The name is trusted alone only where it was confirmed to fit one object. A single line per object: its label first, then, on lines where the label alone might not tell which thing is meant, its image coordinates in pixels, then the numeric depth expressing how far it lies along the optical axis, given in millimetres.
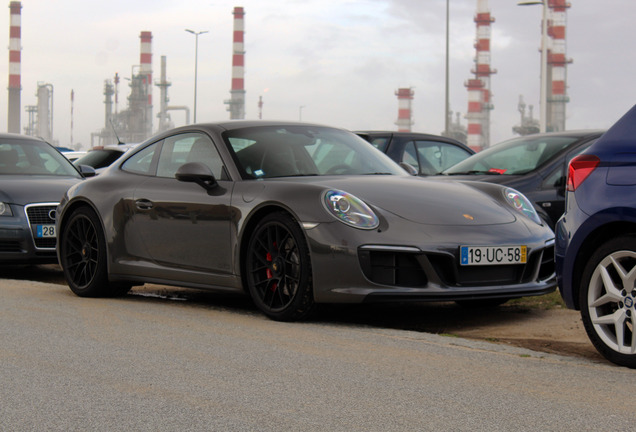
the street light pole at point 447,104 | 41906
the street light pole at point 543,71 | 35156
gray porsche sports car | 5598
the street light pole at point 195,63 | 69000
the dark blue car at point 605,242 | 4496
